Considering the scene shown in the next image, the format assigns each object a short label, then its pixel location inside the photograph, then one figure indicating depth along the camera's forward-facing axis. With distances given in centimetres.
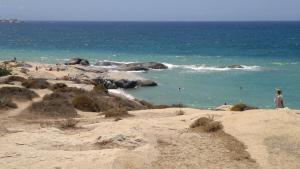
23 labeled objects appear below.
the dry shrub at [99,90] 3370
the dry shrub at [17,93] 2731
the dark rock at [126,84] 5318
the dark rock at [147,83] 5394
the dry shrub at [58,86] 3339
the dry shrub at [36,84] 3316
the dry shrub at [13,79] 3619
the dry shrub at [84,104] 2677
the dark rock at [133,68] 6956
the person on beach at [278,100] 2446
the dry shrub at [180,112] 2367
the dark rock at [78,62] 7144
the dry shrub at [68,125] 1932
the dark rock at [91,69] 6078
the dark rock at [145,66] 7044
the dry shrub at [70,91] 2965
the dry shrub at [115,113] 2320
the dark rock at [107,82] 5276
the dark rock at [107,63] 7490
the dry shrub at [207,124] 1830
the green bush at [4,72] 4025
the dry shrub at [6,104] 2495
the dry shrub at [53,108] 2462
